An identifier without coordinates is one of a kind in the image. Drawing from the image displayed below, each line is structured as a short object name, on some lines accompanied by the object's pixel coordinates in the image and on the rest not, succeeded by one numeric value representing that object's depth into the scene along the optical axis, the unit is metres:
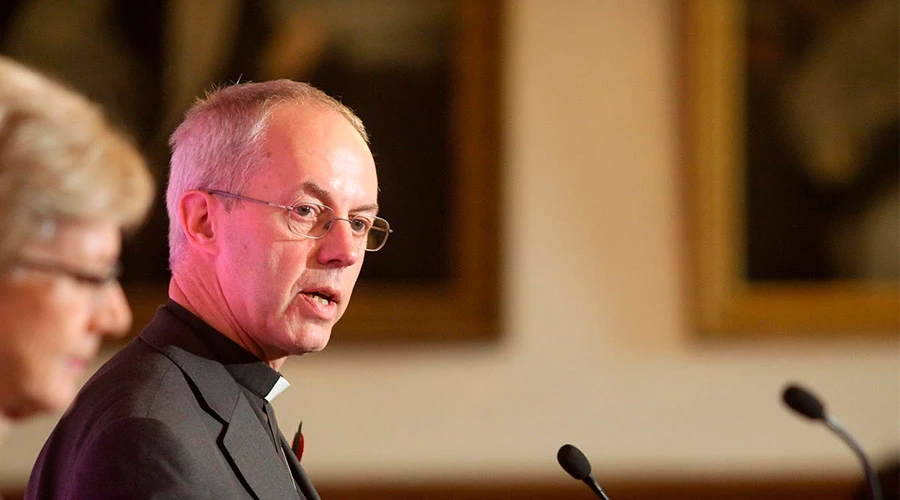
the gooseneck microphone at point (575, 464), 5.35
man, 4.78
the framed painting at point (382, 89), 11.33
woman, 3.12
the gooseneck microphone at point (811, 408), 6.46
